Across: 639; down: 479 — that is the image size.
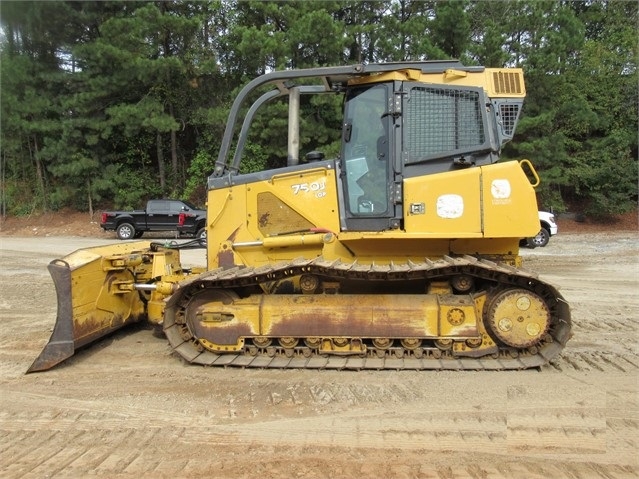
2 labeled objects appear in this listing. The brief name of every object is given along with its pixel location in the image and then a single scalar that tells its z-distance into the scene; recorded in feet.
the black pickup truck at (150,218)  66.39
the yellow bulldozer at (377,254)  14.93
